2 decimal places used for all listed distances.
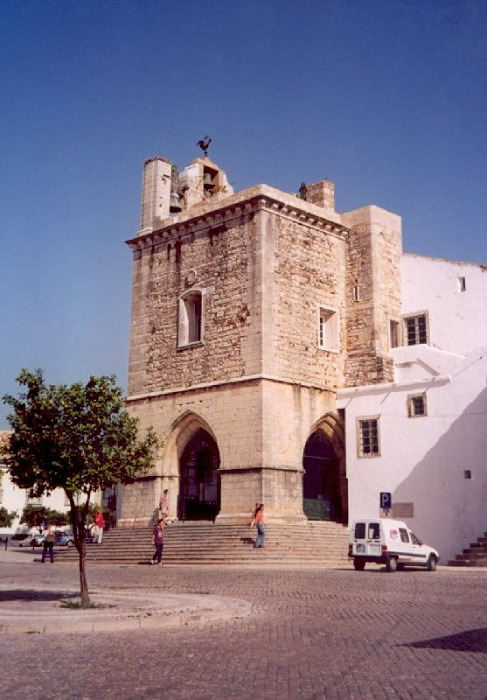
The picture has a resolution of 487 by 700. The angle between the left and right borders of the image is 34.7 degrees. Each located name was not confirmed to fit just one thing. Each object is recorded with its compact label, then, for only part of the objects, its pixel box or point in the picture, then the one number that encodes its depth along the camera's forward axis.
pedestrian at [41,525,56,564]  26.36
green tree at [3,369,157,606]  11.96
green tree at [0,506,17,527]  53.28
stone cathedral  28.31
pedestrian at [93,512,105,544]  28.95
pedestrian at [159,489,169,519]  29.69
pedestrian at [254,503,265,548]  24.05
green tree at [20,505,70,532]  53.47
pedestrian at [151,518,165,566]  23.59
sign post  25.34
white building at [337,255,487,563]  25.14
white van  20.36
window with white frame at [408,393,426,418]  27.00
